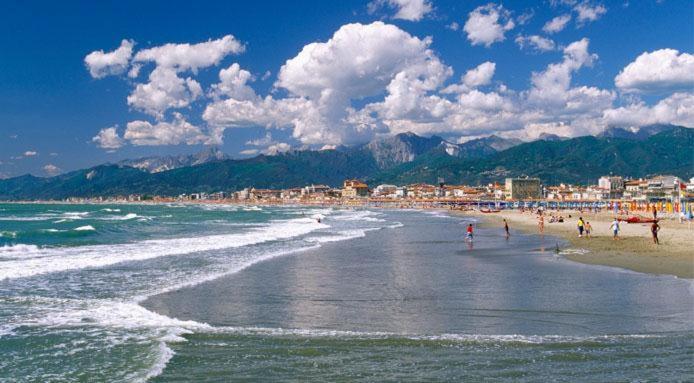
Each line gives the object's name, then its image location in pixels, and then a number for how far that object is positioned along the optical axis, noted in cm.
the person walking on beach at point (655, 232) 2788
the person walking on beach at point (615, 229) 3265
